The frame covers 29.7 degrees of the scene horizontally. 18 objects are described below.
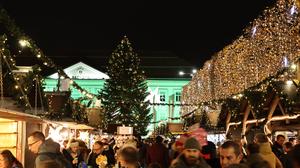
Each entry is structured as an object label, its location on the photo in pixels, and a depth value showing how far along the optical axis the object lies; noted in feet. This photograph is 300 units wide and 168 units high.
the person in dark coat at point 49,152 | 23.87
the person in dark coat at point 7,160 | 29.45
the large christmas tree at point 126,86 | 213.66
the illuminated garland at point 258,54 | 47.24
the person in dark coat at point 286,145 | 43.68
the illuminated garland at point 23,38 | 44.73
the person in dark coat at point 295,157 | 14.13
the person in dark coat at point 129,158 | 19.92
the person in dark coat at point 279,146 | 39.02
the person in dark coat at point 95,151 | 42.50
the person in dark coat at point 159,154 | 53.42
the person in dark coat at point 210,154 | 32.01
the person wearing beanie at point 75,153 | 43.87
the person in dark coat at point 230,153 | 20.89
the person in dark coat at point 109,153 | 46.01
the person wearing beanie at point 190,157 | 20.15
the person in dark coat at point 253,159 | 20.17
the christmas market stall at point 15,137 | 42.83
